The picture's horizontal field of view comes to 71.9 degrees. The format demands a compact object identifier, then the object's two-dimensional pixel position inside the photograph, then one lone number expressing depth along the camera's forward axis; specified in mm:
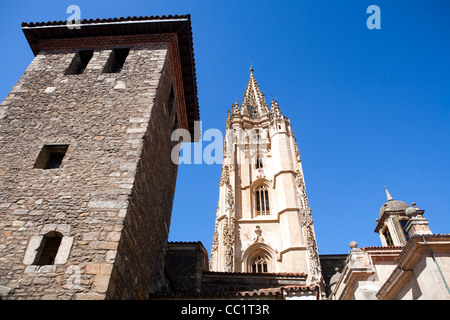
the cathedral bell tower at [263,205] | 24111
